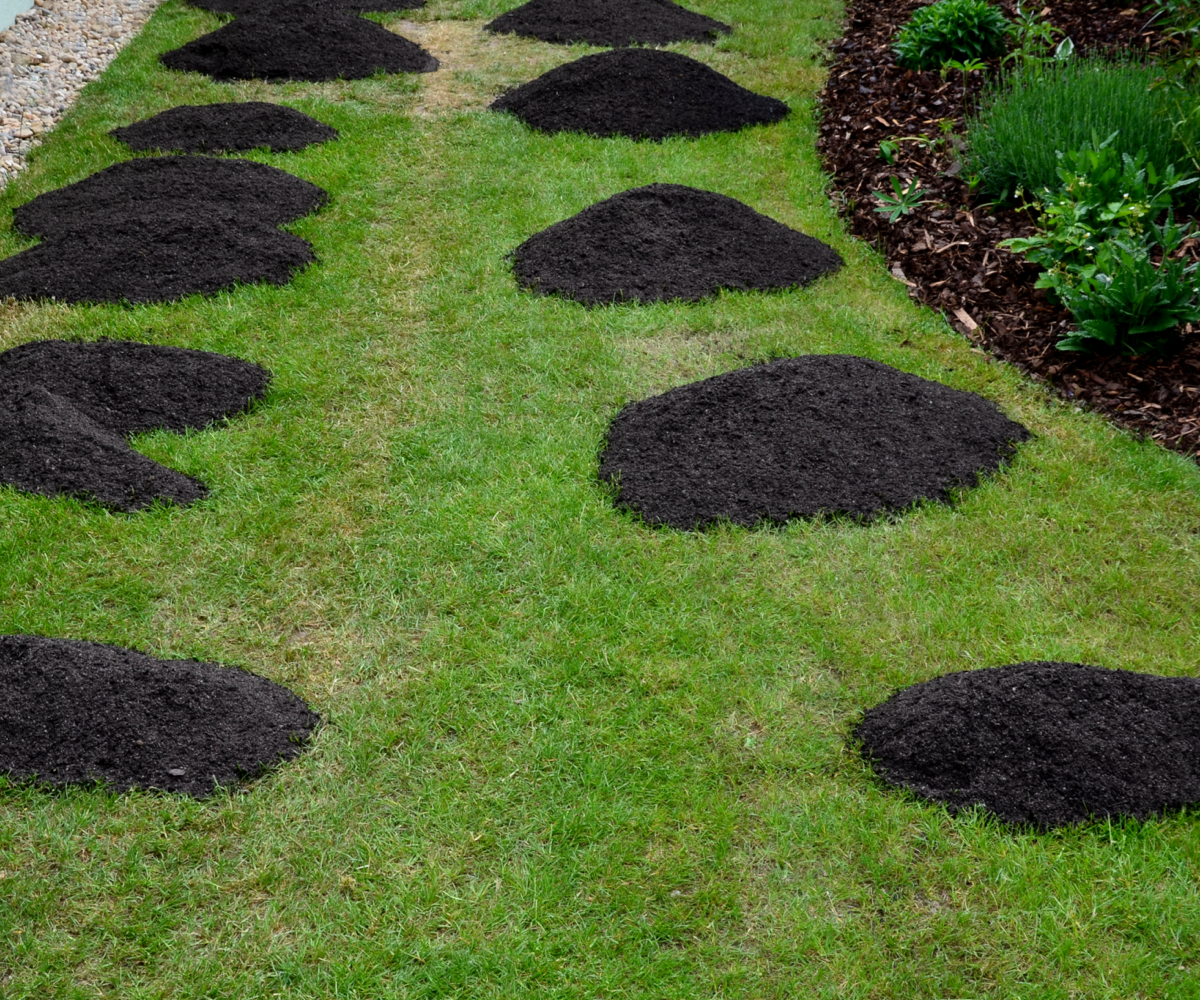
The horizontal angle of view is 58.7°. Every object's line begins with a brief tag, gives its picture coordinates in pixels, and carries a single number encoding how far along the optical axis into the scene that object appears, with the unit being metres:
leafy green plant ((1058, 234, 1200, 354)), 4.76
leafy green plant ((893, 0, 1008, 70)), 7.57
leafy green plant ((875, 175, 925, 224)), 6.27
